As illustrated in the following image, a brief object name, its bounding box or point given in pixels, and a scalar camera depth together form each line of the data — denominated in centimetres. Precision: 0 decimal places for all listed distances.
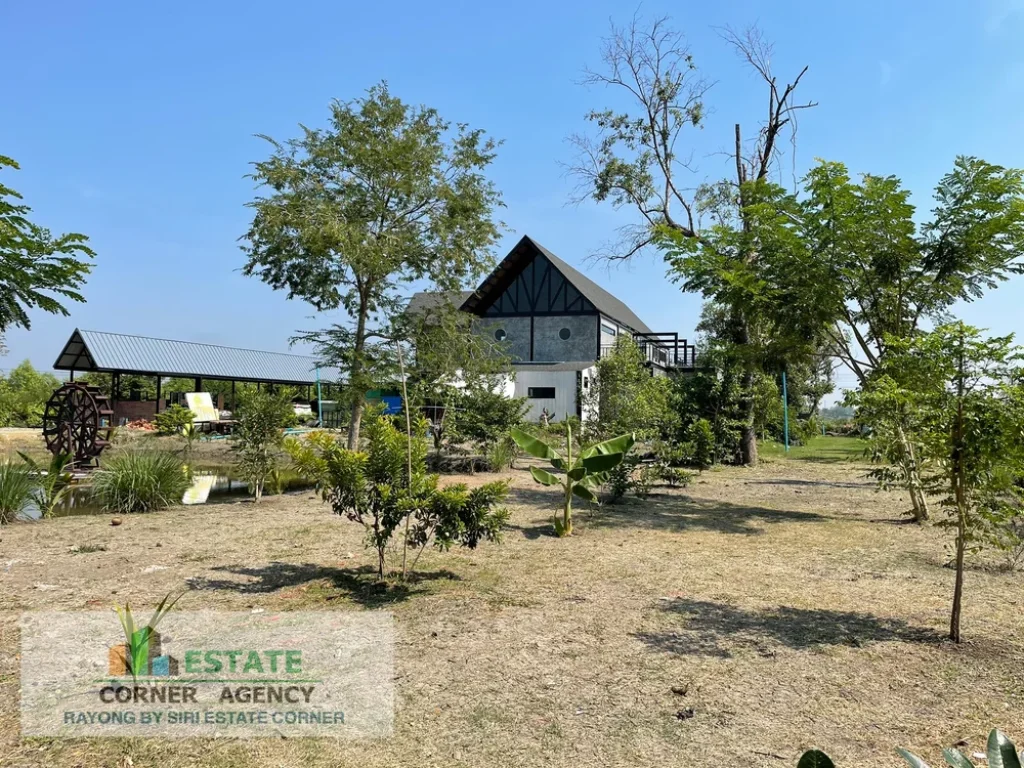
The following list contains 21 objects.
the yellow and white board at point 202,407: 2753
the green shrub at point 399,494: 540
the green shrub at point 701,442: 1513
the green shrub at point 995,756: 159
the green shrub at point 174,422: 2494
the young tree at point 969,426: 416
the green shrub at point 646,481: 1221
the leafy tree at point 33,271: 1063
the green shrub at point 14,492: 916
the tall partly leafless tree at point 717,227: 1082
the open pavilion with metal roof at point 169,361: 2878
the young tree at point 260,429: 1066
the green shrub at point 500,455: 1639
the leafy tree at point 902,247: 909
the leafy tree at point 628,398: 1396
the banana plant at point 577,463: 870
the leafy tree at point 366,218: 1490
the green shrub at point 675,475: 1318
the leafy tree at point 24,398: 3062
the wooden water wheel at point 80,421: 1770
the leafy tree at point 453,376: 1650
